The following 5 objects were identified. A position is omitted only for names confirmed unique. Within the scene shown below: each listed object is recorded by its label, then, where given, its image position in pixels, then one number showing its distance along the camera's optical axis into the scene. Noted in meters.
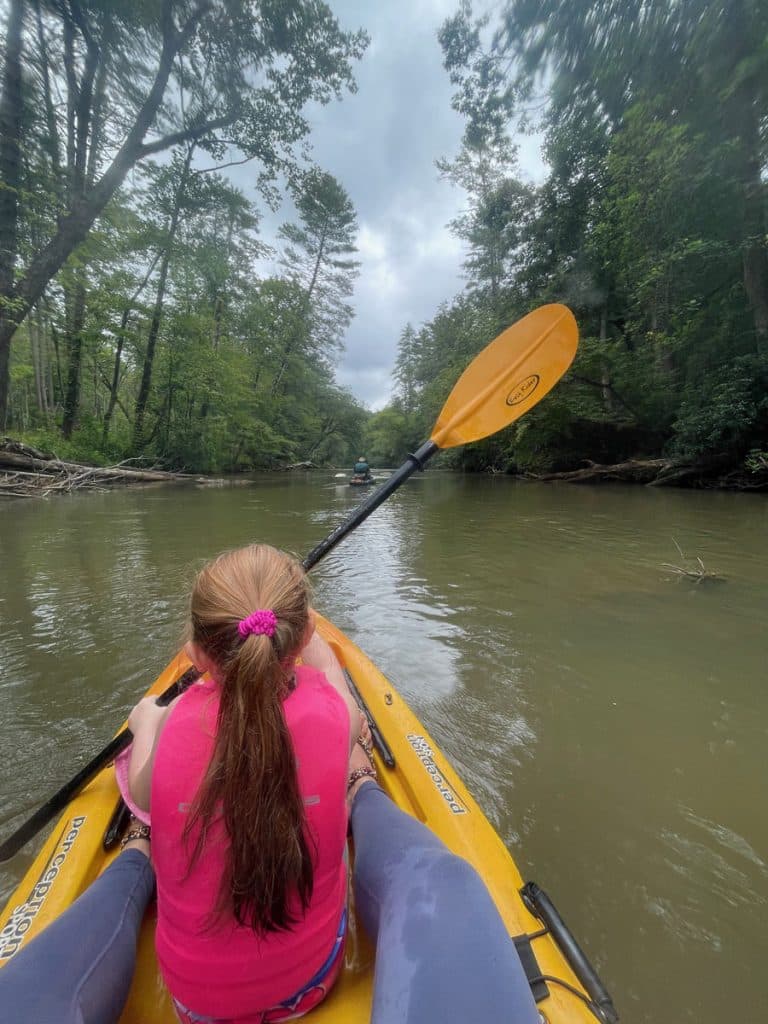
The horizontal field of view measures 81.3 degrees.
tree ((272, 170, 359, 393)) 24.23
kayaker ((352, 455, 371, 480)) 18.00
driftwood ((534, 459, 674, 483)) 13.72
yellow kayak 0.89
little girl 0.74
